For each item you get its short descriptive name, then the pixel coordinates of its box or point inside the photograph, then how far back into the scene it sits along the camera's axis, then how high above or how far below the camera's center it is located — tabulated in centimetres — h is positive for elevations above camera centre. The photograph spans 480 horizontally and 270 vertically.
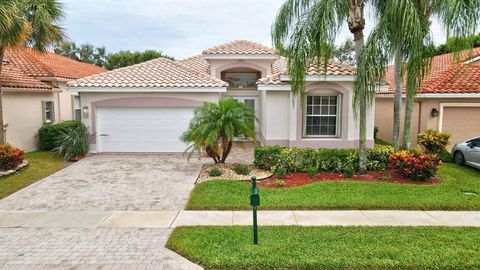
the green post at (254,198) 535 -138
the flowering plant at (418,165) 962 -152
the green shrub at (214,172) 1054 -190
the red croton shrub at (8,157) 1081 -145
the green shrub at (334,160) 1079 -152
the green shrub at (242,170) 1070 -185
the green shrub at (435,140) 1323 -103
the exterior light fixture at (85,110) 1441 +19
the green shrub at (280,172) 1037 -186
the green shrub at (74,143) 1345 -121
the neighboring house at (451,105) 1416 +44
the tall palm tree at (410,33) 853 +224
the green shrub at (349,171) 1033 -183
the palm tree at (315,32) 938 +253
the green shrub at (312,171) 1041 -185
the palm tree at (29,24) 1018 +312
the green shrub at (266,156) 1101 -142
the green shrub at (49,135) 1522 -98
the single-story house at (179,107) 1334 +33
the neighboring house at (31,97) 1407 +86
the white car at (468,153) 1136 -139
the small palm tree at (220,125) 1059 -35
